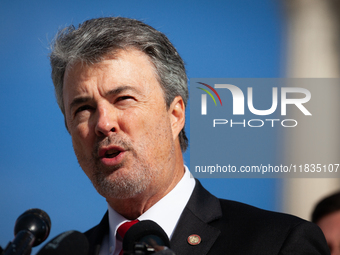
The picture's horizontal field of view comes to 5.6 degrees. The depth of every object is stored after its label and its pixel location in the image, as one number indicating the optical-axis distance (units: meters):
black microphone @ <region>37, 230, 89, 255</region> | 4.11
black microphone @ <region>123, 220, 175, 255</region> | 4.13
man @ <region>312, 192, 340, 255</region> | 4.44
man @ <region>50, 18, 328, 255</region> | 4.29
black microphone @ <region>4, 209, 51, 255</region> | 4.11
